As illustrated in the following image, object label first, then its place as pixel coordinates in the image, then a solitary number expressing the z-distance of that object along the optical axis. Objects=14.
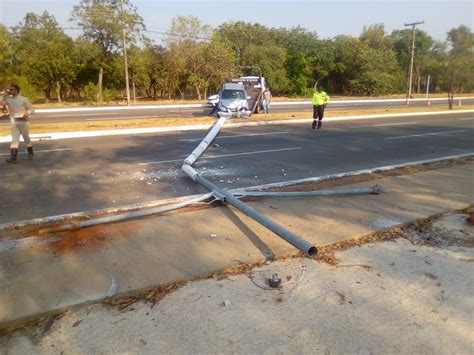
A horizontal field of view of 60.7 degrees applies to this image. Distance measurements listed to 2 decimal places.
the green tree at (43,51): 40.59
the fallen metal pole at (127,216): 5.07
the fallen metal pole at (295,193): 6.36
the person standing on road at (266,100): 24.25
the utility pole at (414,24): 42.40
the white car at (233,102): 21.06
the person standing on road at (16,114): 9.65
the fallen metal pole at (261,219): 4.22
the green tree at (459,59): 28.61
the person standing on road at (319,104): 16.95
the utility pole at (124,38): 36.42
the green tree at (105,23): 39.75
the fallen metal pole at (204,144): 9.51
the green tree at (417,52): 66.12
